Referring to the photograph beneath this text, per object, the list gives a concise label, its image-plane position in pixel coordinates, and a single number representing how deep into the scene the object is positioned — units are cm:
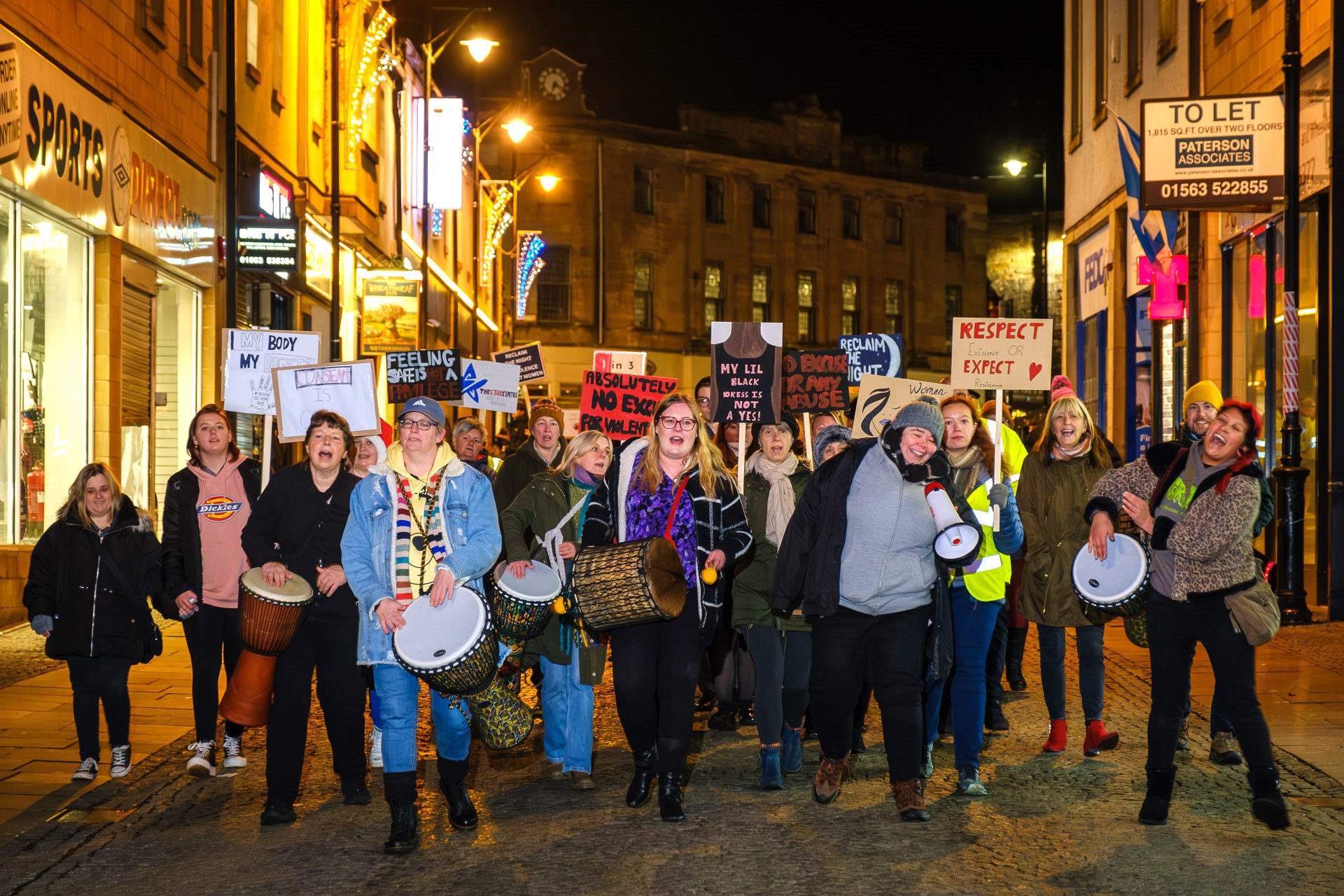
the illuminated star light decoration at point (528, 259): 4697
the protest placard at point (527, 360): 2116
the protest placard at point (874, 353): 1730
